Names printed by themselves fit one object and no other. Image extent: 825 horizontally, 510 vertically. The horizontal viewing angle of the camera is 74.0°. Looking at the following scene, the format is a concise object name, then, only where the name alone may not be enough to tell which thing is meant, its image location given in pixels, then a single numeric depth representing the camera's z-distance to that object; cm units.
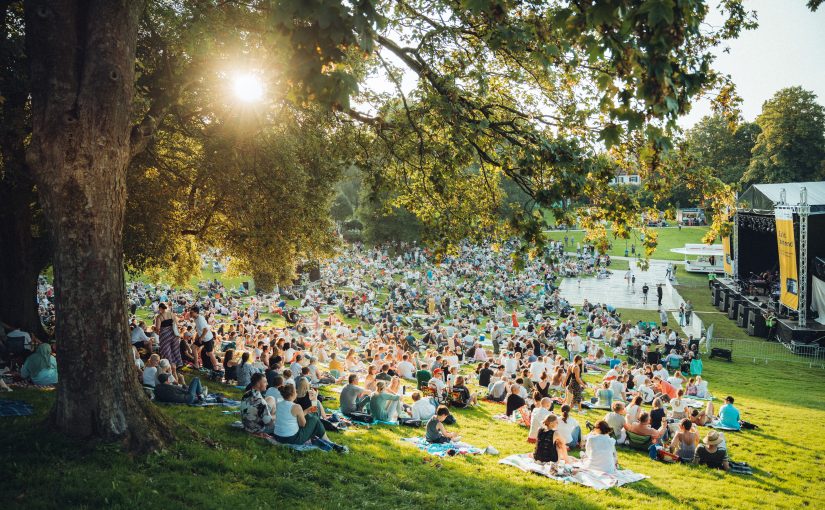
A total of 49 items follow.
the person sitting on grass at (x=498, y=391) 1519
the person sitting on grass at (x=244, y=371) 1312
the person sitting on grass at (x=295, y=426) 843
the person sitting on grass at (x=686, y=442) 1075
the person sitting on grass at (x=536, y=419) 1086
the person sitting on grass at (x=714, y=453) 1041
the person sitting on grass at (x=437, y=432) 1030
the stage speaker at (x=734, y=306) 3155
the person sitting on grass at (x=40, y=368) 1027
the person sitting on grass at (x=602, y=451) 920
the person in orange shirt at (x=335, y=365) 1686
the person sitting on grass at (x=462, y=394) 1388
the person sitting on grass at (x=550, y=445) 945
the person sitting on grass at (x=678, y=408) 1341
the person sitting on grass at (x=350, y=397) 1143
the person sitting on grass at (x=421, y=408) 1187
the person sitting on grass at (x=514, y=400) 1314
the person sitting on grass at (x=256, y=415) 856
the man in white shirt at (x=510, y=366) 1761
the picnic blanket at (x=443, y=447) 976
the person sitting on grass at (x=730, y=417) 1337
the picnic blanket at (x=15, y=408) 760
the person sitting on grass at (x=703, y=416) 1319
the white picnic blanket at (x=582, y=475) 877
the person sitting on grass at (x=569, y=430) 1046
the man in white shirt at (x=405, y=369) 1714
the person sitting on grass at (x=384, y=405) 1152
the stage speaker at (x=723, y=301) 3414
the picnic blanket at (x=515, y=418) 1264
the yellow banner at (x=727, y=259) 3806
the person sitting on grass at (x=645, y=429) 1138
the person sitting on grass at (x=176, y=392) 991
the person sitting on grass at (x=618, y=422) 1137
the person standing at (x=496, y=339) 2488
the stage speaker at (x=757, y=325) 2700
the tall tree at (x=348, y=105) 470
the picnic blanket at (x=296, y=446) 821
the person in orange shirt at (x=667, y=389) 1620
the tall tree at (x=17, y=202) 1065
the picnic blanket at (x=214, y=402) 1041
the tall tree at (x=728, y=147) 6475
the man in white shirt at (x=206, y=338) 1409
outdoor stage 2378
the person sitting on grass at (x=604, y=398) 1498
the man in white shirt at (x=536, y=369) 1564
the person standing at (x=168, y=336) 1301
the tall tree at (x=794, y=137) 5175
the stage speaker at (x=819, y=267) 2425
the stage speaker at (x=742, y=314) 2938
